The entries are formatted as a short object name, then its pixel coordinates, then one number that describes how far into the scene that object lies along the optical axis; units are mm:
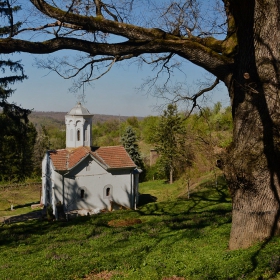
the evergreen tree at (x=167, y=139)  38656
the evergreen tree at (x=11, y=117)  24297
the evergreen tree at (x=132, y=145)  49469
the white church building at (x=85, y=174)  26203
